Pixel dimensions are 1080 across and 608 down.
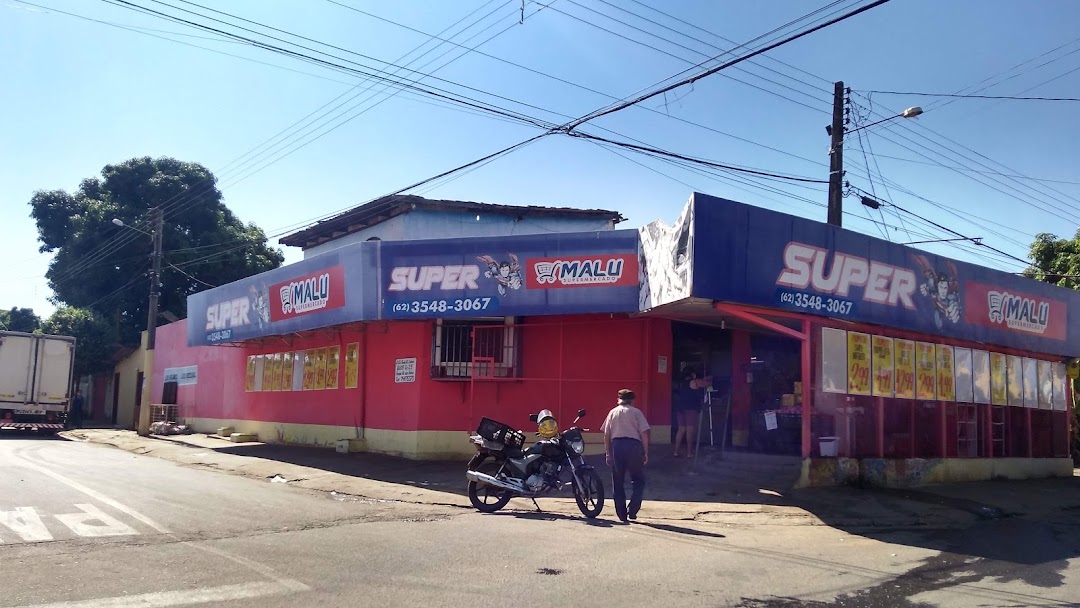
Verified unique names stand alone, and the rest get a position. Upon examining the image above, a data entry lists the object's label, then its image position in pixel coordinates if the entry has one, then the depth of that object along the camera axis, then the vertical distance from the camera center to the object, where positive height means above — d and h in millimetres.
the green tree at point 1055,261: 25391 +4665
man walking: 9758 -764
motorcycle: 10031 -1102
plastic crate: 10352 -675
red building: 12305 +930
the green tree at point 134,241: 39000 +6653
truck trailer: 25484 -355
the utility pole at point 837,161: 15914 +4842
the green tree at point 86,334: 34688 +1654
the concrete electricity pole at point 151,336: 25406 +1247
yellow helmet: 10430 -566
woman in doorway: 14383 -384
